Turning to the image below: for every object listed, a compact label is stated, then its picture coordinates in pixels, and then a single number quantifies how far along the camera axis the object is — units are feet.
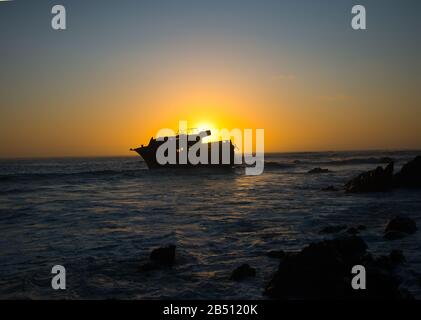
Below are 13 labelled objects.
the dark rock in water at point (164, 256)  32.50
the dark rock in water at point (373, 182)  86.53
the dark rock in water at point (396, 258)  30.53
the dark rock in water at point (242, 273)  28.17
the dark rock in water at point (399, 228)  39.80
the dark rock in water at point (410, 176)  90.63
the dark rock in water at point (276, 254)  33.35
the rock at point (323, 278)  23.26
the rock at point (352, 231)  42.57
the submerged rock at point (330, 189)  95.22
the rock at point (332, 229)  43.73
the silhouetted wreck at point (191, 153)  188.34
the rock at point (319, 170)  182.29
